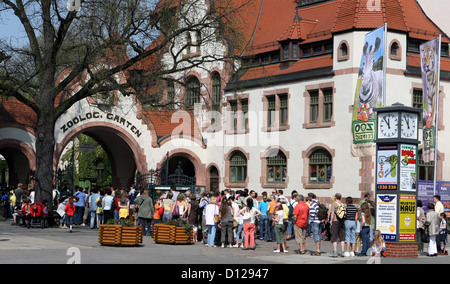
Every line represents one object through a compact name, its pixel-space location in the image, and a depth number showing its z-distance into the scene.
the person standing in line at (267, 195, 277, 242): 26.67
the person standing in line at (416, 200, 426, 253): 23.12
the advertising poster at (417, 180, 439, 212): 32.72
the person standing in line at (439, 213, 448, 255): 23.16
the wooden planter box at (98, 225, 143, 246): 21.89
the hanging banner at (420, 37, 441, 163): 31.14
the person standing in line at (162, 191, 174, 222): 25.72
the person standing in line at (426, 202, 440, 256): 22.55
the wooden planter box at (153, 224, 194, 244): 23.77
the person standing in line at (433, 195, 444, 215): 24.36
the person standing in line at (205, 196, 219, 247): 23.64
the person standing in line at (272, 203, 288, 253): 22.23
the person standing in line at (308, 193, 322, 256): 21.52
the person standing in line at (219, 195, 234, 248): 23.44
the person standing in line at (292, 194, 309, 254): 21.41
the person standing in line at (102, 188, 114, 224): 28.16
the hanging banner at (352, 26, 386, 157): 29.89
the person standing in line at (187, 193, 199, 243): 25.39
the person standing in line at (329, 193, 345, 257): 21.14
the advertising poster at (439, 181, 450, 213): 33.59
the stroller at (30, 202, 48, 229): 28.98
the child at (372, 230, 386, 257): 20.39
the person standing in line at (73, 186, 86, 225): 31.23
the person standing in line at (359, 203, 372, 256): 21.48
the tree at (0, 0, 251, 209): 26.84
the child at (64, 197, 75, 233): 28.28
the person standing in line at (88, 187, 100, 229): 30.53
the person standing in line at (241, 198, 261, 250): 23.25
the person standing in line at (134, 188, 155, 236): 25.69
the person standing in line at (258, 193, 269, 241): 26.83
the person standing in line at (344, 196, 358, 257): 21.08
